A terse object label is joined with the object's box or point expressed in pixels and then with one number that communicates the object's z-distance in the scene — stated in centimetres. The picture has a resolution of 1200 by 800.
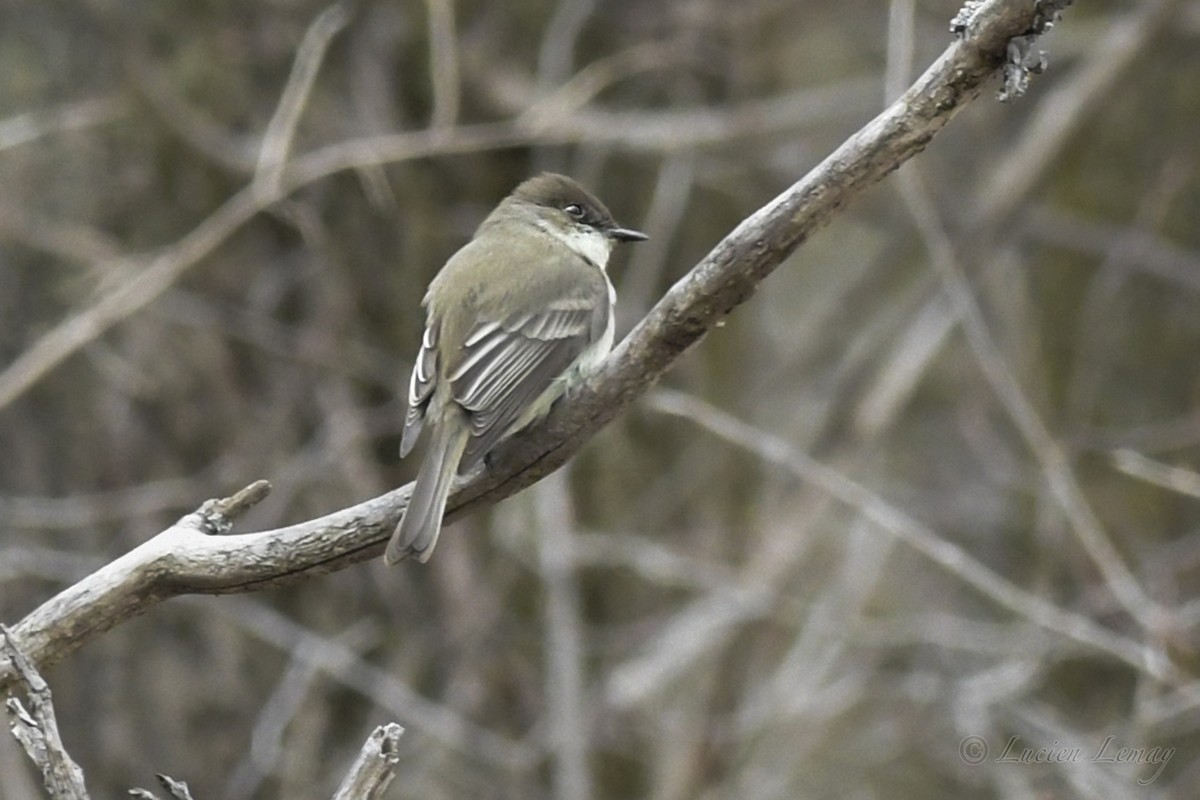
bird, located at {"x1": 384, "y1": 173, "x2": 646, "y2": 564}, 733
